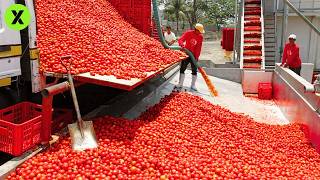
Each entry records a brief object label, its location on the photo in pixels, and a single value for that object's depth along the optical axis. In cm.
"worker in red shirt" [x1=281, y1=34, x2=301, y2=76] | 1077
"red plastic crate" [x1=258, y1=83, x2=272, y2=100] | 1139
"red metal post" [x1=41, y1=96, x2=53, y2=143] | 462
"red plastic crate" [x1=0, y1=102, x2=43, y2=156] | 436
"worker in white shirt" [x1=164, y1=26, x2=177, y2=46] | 1309
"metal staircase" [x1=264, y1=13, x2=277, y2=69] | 1500
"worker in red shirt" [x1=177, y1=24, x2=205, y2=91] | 1002
